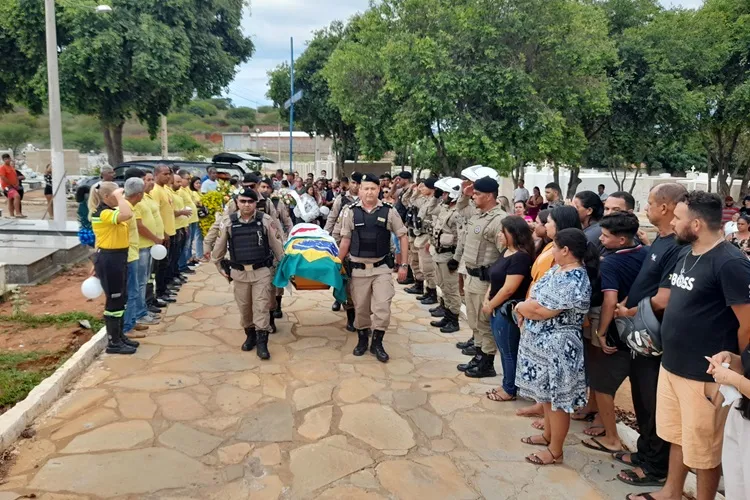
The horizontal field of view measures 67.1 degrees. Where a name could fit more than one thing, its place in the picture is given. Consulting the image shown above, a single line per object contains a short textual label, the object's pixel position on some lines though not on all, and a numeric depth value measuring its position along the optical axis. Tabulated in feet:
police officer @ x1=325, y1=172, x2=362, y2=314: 21.14
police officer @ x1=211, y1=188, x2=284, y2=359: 18.22
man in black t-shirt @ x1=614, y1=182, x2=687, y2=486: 11.43
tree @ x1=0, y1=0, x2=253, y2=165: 49.96
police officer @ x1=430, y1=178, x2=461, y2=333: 21.48
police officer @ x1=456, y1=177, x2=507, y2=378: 16.89
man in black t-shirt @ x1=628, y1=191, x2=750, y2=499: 9.09
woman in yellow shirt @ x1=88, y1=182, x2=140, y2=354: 17.17
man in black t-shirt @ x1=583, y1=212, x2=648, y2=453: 12.15
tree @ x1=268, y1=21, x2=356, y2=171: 77.82
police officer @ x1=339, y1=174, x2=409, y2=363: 18.51
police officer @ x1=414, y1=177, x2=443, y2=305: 24.76
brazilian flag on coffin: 18.57
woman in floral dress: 11.42
